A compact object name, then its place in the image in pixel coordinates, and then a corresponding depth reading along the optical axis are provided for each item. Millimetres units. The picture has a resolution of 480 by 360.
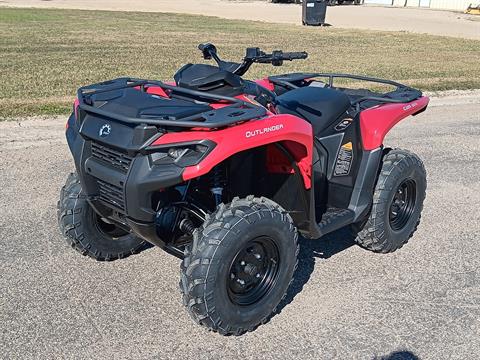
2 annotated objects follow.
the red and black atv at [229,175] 2896
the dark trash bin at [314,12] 28266
